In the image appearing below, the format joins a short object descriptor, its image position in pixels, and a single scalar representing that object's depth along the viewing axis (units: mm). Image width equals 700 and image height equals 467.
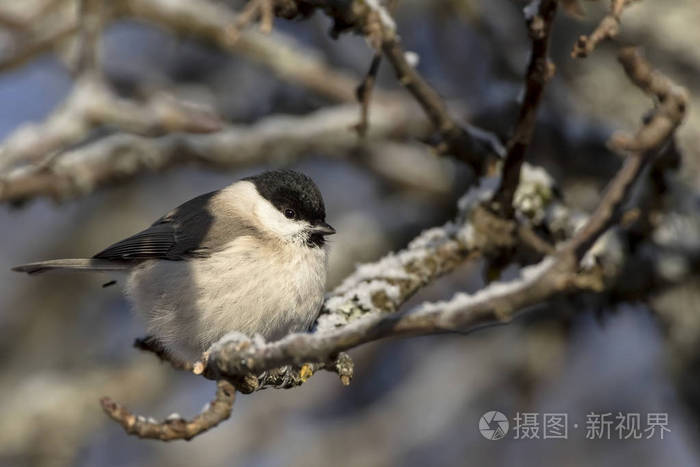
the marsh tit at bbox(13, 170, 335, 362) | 5500
